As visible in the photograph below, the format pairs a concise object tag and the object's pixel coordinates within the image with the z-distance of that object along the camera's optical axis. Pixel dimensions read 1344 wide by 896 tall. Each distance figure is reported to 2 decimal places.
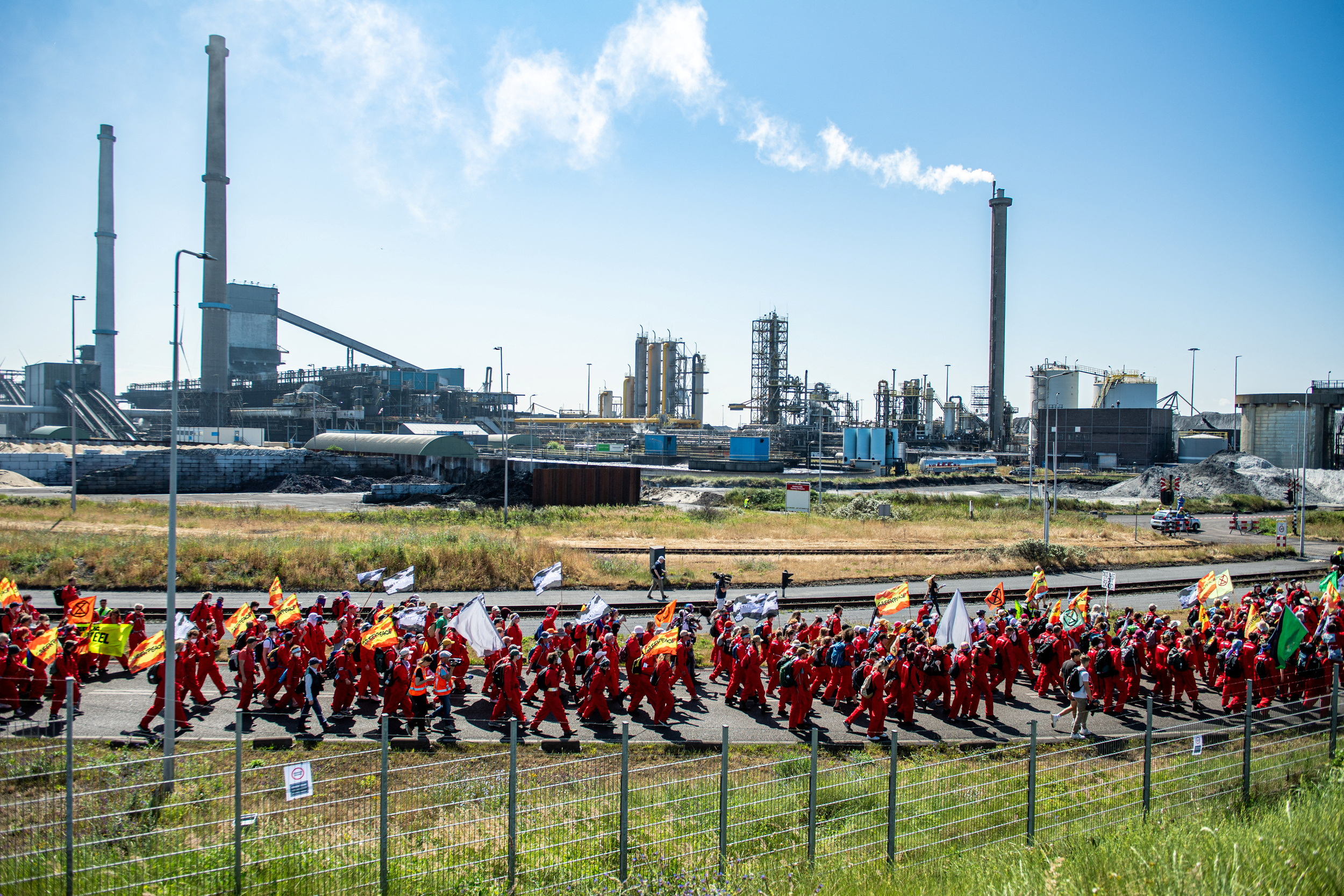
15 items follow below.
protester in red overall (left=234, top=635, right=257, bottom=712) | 12.13
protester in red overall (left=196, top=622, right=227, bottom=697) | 12.54
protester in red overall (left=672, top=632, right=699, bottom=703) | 13.38
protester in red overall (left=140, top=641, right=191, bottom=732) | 11.62
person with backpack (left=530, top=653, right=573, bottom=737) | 11.55
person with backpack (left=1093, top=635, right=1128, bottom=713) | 12.92
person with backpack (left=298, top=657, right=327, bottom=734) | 12.06
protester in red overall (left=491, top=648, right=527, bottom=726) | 11.42
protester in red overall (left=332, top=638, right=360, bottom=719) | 12.48
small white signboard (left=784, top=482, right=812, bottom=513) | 42.00
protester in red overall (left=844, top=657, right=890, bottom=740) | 11.95
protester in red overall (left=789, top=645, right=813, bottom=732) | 12.24
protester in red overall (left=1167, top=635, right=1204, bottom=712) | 13.71
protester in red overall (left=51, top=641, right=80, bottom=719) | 12.21
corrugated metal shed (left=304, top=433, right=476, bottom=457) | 60.72
